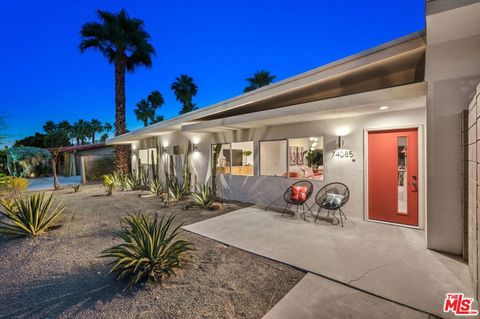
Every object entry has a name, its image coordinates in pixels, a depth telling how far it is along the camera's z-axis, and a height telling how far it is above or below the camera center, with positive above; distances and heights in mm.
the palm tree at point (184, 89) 28109 +8553
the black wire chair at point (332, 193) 5445 -1036
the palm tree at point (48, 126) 47719 +7212
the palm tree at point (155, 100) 32781 +8522
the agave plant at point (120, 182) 11646 -1184
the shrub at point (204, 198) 7258 -1330
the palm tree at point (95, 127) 50359 +7354
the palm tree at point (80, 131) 47250 +6158
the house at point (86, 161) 15908 -136
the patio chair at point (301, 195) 6031 -1081
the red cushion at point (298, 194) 6059 -1034
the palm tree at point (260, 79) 23781 +8204
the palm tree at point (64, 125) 47875 +7424
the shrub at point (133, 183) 11914 -1282
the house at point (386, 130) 3439 +613
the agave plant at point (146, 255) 3061 -1373
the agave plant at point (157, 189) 9748 -1341
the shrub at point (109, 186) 10203 -1219
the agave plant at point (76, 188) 11203 -1412
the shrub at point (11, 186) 9102 -1024
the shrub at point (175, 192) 8492 -1288
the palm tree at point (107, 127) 55656 +7998
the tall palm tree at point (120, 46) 11836 +6296
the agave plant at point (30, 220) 4902 -1343
